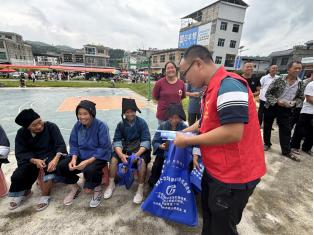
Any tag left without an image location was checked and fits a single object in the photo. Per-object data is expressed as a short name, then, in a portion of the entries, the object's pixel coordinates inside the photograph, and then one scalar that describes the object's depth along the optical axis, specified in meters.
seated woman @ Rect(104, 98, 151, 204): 2.59
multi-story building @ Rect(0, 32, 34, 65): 43.56
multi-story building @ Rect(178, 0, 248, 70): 29.31
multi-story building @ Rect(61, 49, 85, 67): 51.56
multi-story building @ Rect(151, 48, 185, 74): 33.53
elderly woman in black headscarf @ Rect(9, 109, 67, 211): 2.30
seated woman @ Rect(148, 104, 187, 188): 2.61
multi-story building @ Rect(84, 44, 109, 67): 52.59
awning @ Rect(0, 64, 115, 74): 29.77
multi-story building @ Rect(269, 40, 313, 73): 33.73
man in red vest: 1.02
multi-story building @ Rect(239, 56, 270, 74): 38.19
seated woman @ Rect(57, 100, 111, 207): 2.40
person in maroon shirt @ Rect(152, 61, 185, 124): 3.29
